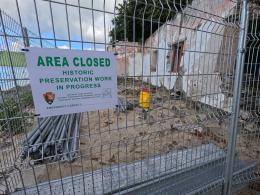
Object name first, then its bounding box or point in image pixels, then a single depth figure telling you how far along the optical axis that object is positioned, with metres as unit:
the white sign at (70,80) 1.03
